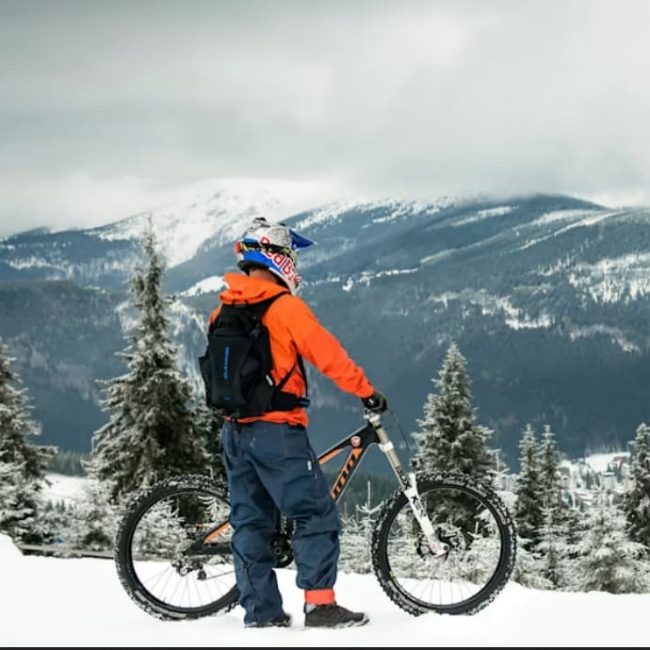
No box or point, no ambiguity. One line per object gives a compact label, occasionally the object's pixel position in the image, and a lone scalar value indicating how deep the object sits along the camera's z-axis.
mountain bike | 6.26
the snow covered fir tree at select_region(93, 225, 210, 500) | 29.83
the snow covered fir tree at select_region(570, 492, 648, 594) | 29.94
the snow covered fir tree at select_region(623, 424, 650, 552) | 42.47
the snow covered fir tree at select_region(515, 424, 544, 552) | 37.97
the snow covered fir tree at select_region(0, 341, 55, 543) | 26.52
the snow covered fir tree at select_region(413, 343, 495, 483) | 33.94
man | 5.77
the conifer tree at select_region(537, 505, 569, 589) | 33.22
